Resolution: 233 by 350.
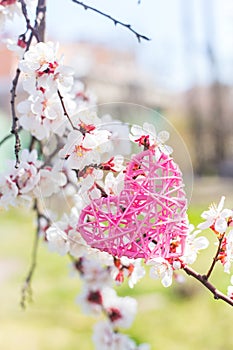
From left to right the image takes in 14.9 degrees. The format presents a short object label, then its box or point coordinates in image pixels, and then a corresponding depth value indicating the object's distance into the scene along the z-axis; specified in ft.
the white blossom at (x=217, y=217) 1.70
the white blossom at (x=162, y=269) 1.64
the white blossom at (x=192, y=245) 1.71
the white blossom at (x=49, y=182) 1.90
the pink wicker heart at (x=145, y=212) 1.66
